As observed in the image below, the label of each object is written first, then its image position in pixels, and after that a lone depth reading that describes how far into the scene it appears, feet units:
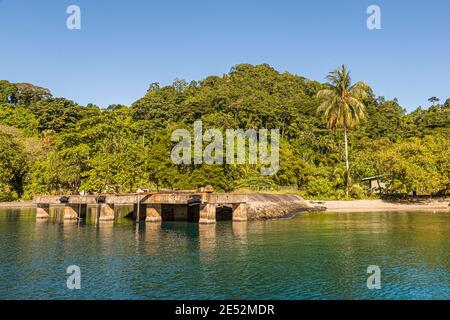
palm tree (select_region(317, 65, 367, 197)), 221.87
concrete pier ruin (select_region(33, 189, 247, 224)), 135.00
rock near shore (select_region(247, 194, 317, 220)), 154.61
